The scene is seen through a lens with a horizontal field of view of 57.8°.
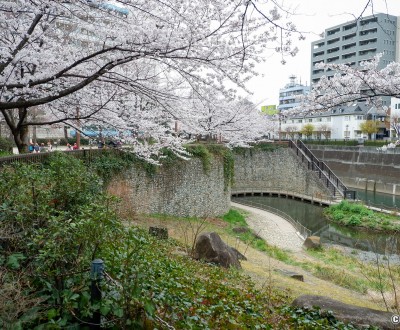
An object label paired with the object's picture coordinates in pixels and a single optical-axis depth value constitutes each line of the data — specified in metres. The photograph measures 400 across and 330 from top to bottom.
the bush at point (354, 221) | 21.97
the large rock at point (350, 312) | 5.24
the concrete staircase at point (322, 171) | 28.73
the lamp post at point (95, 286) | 3.11
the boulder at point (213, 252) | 8.70
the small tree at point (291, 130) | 57.36
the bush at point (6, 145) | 17.53
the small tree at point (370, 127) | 44.06
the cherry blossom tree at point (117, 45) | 4.91
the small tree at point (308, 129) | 53.51
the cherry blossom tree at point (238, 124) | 23.75
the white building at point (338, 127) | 47.33
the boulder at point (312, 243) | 16.23
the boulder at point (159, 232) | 10.21
